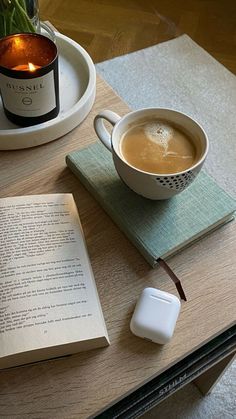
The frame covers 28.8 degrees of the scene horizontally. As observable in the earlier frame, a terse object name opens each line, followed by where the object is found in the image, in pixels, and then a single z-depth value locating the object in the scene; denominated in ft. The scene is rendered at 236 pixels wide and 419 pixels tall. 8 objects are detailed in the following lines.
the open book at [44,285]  1.54
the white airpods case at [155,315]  1.63
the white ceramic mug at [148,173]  1.78
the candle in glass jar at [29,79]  2.04
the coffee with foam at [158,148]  1.86
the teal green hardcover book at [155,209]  1.86
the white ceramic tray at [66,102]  2.22
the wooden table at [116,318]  1.54
